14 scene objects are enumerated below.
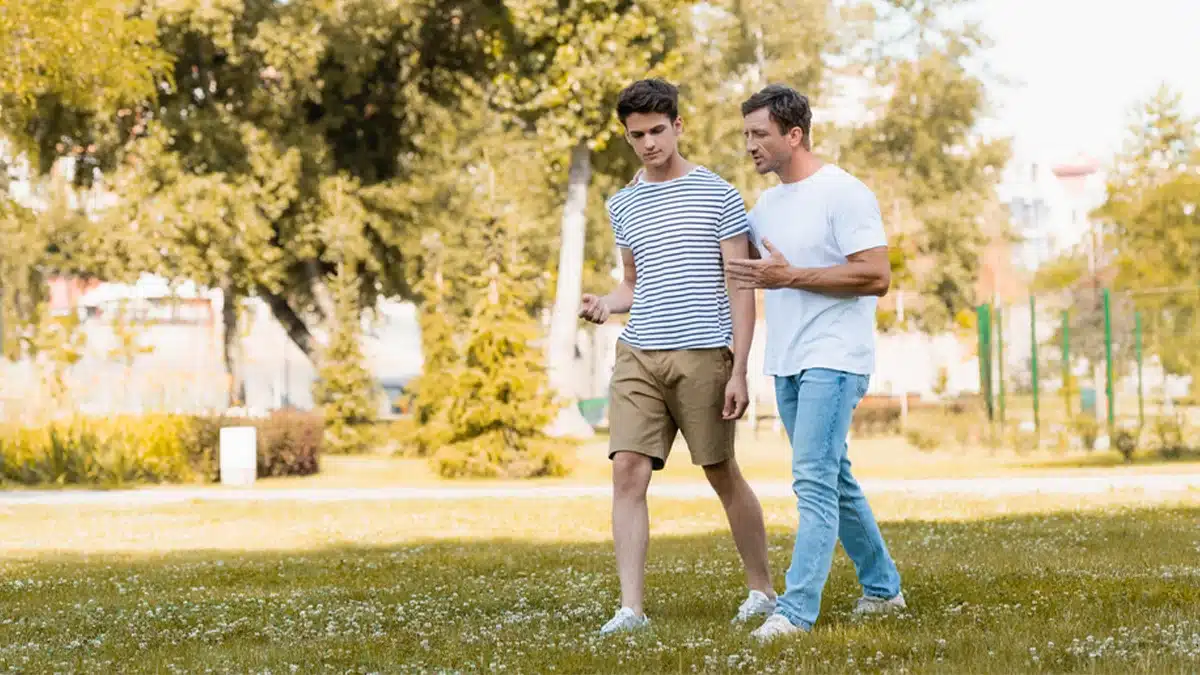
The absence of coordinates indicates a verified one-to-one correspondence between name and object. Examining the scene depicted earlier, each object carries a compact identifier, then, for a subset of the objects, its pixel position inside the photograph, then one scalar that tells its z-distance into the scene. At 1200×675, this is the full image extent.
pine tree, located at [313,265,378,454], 30.03
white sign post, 20.92
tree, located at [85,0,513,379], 31.67
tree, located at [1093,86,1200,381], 37.75
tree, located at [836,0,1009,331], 51.88
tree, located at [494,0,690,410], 28.33
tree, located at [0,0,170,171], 19.39
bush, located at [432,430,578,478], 21.83
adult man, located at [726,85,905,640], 6.34
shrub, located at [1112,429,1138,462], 22.78
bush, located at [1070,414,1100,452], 24.38
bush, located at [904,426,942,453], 27.70
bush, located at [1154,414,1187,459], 22.95
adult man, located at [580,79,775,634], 6.77
